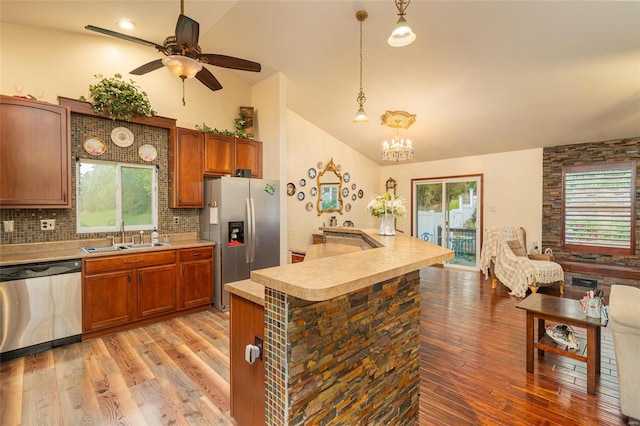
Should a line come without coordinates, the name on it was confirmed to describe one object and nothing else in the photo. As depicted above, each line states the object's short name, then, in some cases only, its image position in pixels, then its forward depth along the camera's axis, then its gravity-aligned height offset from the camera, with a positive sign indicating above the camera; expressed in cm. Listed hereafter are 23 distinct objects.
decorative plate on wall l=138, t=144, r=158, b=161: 392 +77
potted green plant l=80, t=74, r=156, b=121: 336 +131
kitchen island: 119 -63
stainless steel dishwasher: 264 -94
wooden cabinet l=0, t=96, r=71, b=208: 278 +55
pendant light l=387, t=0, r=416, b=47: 197 +121
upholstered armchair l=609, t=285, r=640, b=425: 187 -94
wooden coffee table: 222 -96
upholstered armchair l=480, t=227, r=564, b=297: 452 -91
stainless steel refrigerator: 400 -25
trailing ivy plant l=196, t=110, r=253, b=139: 430 +124
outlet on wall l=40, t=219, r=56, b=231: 322 -18
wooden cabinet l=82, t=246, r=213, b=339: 308 -95
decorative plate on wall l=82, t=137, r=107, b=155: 346 +76
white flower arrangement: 284 +2
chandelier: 453 +138
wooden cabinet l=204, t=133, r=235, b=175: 423 +81
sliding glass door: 629 -13
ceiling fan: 225 +131
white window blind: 471 +6
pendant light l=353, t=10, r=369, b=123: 306 +205
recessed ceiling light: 324 +208
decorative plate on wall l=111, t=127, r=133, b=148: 368 +93
